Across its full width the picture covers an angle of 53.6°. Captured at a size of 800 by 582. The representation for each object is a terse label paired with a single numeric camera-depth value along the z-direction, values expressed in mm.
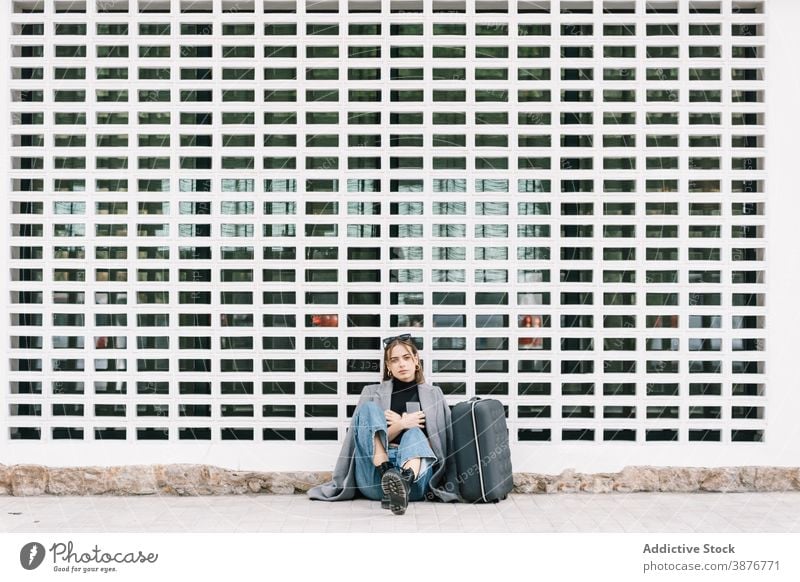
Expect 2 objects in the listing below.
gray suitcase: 3939
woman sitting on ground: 3873
